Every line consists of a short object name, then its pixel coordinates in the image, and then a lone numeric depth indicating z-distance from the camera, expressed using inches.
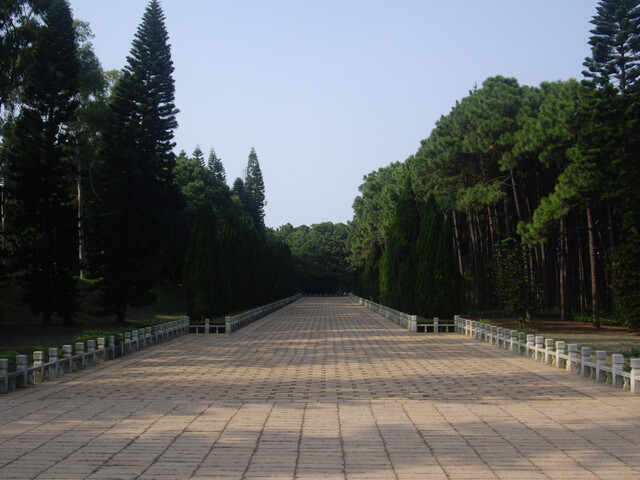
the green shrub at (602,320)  1262.3
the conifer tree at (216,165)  3923.2
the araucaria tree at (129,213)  1258.6
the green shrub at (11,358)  513.1
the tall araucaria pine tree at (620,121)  1088.8
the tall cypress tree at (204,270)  1236.5
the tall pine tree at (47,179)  1184.8
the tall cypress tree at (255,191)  3668.8
